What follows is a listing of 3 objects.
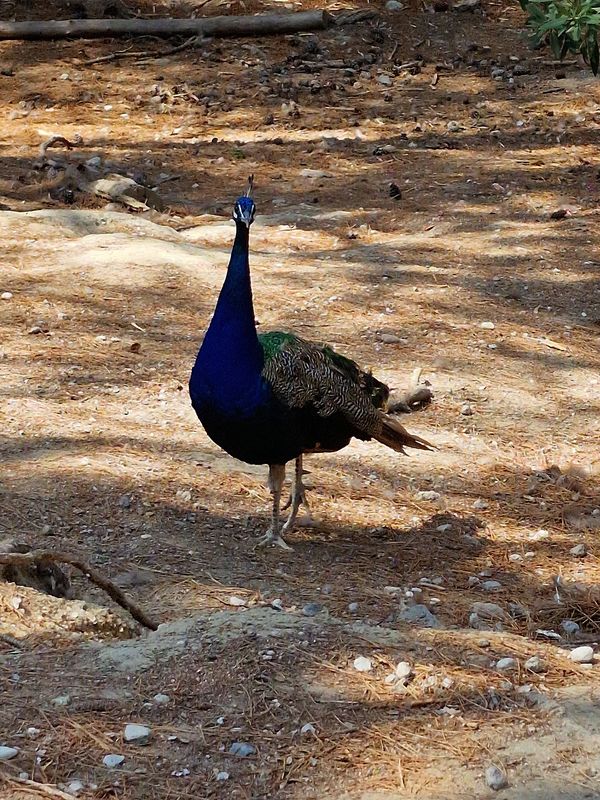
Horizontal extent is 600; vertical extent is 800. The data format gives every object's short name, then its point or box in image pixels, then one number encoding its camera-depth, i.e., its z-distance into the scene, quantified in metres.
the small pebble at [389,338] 6.85
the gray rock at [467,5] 13.78
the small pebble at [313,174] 10.20
